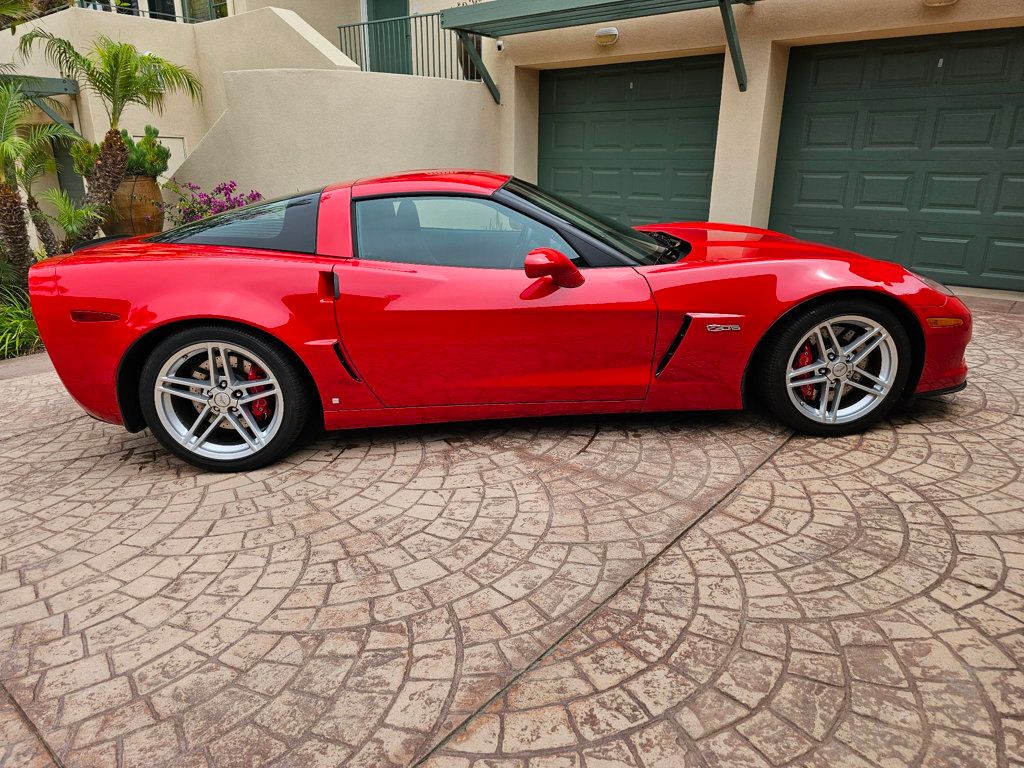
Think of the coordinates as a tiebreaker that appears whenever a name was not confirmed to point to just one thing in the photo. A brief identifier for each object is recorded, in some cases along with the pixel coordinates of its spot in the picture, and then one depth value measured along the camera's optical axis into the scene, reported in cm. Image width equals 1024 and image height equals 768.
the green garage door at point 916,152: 707
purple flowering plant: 930
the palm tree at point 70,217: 774
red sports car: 331
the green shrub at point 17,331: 677
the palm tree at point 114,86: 835
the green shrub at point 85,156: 866
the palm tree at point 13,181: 738
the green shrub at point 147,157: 936
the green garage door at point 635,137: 895
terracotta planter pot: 941
